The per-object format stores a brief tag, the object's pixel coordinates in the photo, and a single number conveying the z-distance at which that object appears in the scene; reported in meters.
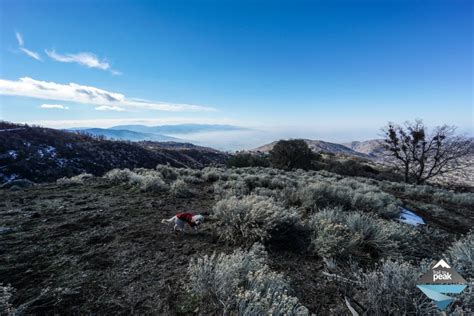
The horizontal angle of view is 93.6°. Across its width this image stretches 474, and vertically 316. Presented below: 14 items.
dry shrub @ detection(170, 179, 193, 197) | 7.31
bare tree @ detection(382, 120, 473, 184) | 20.89
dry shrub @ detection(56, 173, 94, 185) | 9.04
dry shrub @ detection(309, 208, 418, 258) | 3.50
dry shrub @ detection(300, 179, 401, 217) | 6.24
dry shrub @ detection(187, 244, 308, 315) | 1.96
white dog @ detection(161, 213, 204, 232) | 4.27
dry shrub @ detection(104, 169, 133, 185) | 9.54
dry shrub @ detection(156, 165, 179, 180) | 10.96
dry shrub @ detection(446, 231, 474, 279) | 2.75
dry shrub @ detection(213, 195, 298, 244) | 3.85
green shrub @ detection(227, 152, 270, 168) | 25.47
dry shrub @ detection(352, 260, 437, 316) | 2.08
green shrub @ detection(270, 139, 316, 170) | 28.76
